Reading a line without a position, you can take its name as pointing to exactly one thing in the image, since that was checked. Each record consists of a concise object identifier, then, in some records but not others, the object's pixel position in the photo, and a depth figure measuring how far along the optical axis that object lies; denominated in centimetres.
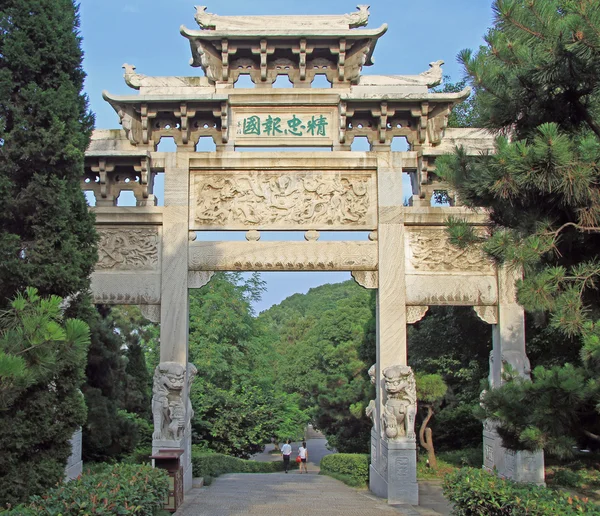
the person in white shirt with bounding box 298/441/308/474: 1966
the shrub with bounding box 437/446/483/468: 1479
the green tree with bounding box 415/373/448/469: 1427
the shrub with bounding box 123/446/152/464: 1241
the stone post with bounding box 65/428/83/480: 1021
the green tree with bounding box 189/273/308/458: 1939
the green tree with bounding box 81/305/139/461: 1195
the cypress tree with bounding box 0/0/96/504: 726
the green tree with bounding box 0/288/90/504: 536
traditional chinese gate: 1122
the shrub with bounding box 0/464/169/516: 605
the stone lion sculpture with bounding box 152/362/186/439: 1068
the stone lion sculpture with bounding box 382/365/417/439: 1073
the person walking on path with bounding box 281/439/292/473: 2014
